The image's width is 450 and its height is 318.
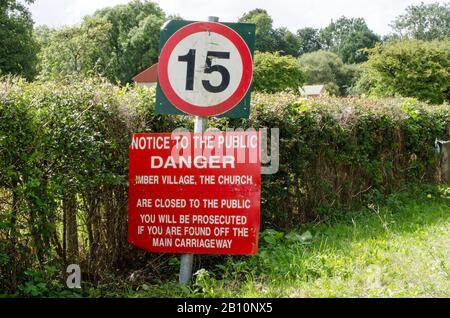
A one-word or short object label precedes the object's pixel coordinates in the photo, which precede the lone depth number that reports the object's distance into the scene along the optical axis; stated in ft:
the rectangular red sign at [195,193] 14.62
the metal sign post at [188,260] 15.12
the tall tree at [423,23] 254.88
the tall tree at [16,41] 111.14
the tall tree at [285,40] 288.71
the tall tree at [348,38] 308.40
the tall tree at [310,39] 383.04
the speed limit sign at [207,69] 14.80
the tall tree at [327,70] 235.40
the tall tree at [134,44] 185.37
